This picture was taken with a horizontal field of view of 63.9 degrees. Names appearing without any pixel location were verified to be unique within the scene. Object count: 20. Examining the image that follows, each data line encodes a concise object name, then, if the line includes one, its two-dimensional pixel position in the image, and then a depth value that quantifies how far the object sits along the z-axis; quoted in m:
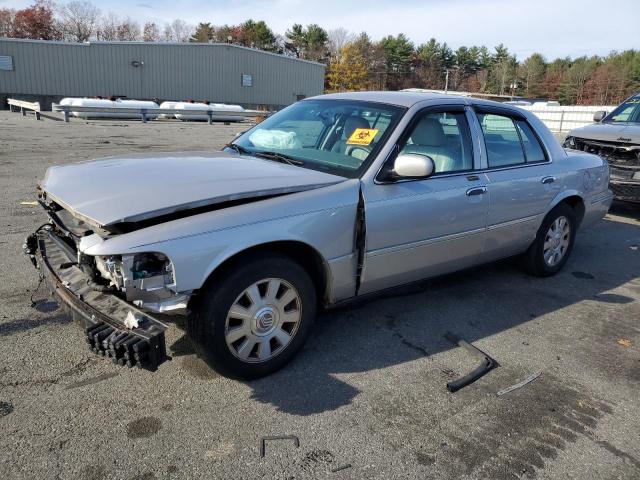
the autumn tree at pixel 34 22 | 72.19
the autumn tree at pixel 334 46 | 83.12
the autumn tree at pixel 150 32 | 87.56
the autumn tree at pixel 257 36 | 81.44
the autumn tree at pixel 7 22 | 73.00
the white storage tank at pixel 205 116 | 27.94
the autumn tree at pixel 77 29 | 78.12
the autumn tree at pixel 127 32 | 85.06
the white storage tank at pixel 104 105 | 25.69
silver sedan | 2.62
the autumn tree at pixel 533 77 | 90.88
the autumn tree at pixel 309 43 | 84.38
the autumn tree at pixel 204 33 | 85.38
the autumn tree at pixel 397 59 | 95.25
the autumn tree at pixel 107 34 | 84.46
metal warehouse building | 33.06
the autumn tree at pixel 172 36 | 90.00
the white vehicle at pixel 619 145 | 7.64
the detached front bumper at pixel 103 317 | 2.44
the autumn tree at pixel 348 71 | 76.50
